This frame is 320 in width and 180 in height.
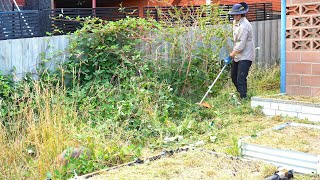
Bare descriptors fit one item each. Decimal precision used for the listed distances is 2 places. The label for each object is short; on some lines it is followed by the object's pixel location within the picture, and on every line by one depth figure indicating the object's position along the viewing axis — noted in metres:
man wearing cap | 9.12
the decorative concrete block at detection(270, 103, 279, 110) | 8.07
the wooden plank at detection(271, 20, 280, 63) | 13.23
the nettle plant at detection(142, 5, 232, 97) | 9.58
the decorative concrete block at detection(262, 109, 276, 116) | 8.13
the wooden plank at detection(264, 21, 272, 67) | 13.04
